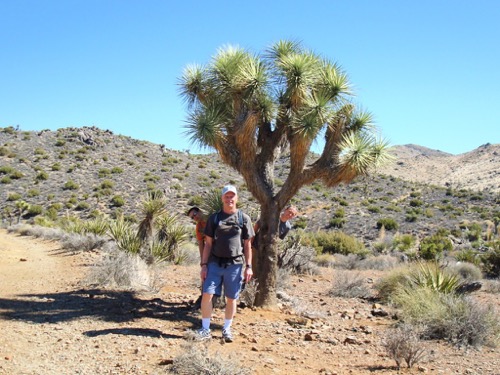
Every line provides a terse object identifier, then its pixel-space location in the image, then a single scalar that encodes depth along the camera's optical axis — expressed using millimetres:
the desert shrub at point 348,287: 11633
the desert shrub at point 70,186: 33562
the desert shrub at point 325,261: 18731
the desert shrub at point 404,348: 5816
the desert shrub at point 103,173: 36406
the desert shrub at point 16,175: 34094
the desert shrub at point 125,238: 12602
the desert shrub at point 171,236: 15063
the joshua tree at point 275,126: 8344
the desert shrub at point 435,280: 9898
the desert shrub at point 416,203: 35125
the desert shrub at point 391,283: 10854
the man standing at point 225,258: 6246
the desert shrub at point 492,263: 15938
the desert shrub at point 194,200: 30094
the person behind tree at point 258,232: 8869
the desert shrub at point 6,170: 34531
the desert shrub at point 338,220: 29309
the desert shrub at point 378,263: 17844
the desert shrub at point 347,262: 18453
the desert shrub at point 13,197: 30934
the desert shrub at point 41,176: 34531
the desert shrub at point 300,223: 29094
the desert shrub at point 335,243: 22234
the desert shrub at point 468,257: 17928
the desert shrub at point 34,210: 28781
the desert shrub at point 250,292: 8594
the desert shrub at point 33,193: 31750
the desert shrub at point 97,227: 18516
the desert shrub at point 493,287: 13047
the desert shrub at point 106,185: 33844
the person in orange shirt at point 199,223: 7404
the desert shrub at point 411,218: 30734
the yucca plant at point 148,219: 13953
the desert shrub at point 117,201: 31031
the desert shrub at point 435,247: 18031
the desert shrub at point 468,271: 15102
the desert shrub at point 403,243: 23000
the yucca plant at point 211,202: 10219
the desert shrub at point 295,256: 14057
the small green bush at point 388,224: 28734
